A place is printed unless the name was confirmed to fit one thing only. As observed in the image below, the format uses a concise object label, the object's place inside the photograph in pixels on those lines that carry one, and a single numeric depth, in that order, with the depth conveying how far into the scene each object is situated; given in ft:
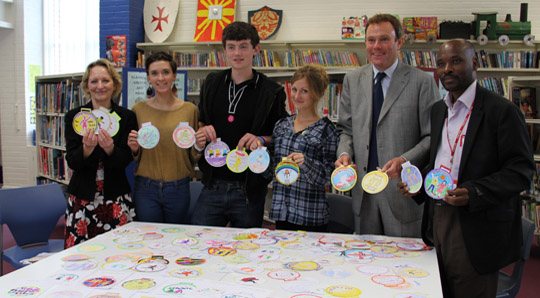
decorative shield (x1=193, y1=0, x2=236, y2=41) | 22.22
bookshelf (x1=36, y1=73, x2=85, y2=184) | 19.03
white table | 4.83
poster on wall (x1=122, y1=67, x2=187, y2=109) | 13.50
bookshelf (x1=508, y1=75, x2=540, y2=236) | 14.55
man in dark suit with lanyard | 5.74
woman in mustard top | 8.07
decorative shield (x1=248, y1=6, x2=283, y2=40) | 21.88
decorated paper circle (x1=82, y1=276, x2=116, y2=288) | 4.95
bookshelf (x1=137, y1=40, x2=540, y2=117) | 18.29
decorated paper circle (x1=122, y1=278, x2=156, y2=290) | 4.89
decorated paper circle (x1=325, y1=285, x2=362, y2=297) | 4.75
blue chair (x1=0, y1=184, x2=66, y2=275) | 9.30
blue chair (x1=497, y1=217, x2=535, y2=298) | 7.29
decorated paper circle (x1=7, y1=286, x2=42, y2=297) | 4.66
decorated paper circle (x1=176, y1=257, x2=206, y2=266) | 5.69
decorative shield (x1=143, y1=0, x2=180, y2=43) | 23.09
